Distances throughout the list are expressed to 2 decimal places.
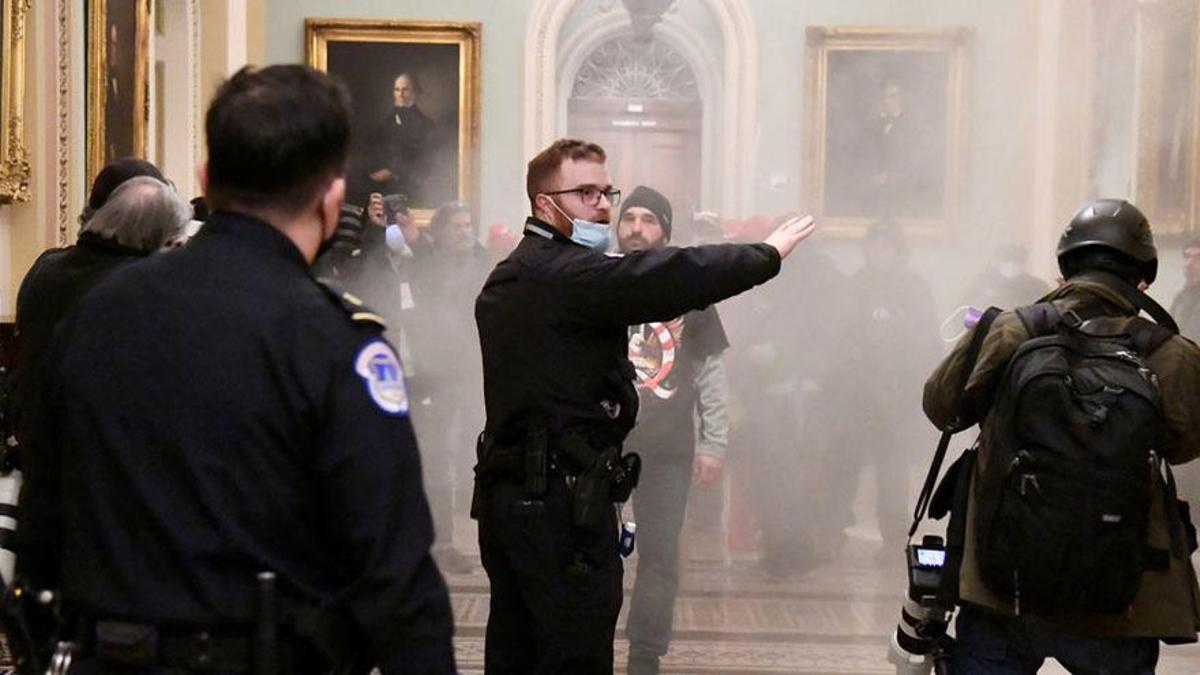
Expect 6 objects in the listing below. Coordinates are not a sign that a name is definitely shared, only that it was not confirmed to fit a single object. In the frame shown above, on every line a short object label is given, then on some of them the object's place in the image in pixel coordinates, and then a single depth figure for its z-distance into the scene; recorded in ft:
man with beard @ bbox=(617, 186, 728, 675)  14.92
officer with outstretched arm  10.30
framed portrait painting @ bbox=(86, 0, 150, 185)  24.25
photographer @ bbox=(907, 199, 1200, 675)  9.04
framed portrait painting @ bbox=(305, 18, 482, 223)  37.70
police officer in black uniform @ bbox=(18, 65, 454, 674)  5.68
